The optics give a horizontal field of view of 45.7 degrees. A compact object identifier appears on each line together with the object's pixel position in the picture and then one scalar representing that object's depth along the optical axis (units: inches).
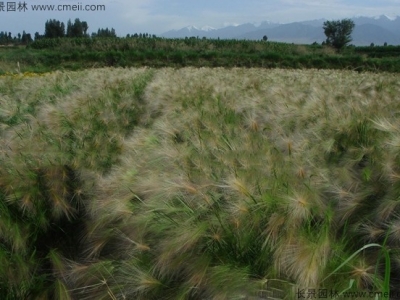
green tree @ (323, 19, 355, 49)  1623.8
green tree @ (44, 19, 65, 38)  1508.4
